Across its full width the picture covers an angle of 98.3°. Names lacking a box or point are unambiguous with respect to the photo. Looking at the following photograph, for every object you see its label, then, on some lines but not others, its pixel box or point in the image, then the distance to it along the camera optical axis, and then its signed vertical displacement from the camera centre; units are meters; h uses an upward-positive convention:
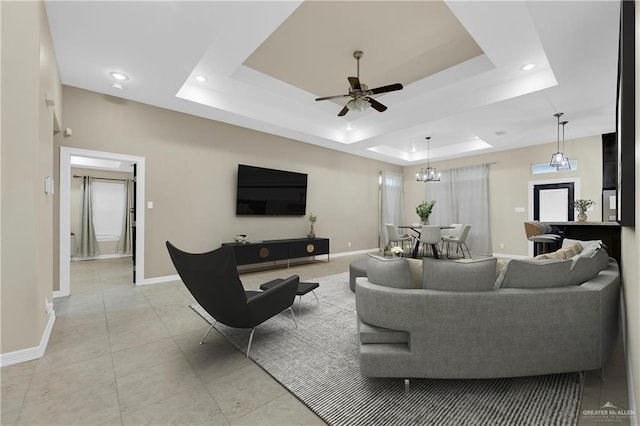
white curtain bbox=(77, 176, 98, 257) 6.99 -0.30
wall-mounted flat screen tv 5.41 +0.46
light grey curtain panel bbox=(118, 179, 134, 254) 7.54 -0.43
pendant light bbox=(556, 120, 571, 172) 5.03 +0.91
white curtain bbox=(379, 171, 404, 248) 8.47 +0.44
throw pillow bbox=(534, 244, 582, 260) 2.18 -0.33
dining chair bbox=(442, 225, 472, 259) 6.45 -0.56
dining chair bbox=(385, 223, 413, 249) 6.83 -0.49
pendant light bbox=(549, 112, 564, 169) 4.91 +0.98
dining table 5.89 -0.84
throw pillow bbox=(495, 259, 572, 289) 1.72 -0.37
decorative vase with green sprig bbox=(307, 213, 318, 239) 6.42 -0.28
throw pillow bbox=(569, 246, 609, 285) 1.80 -0.35
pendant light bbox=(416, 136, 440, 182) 6.85 +0.95
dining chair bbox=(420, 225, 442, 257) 5.81 -0.42
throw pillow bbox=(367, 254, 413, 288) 1.76 -0.38
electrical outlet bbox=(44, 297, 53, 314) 2.53 -0.88
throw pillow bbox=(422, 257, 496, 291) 1.67 -0.37
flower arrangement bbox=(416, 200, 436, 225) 6.50 +0.07
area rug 1.48 -1.09
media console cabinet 4.98 -0.71
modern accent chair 1.98 -0.59
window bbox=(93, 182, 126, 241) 7.49 +0.15
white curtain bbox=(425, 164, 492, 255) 7.48 +0.37
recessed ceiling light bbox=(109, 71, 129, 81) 3.54 +1.80
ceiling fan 3.29 +1.49
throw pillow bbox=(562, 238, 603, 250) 2.50 -0.29
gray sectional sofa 1.63 -0.66
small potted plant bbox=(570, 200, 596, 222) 4.40 +0.11
